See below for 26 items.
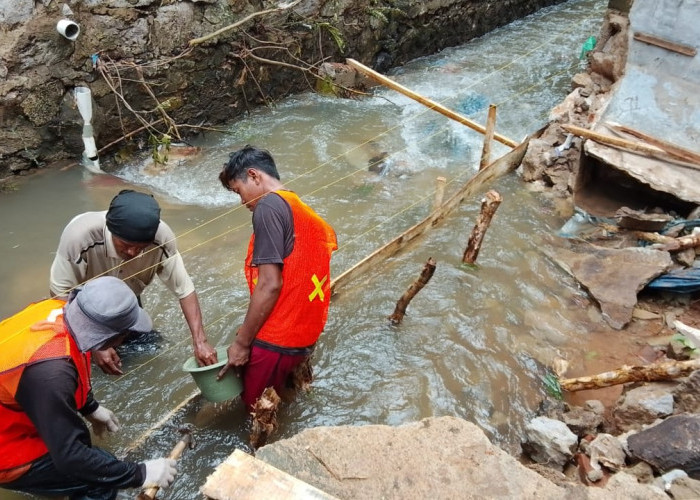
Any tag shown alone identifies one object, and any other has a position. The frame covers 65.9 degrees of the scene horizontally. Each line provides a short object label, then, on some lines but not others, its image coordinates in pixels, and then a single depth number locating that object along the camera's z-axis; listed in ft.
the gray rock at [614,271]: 17.85
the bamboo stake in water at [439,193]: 20.08
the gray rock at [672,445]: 9.84
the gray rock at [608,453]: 10.74
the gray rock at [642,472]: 10.12
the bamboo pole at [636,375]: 13.24
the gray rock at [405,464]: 7.86
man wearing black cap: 10.40
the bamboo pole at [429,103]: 24.08
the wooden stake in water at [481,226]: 18.10
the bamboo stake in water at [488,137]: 23.09
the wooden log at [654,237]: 19.85
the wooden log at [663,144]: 21.49
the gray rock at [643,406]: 12.44
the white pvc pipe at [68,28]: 22.54
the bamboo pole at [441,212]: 18.10
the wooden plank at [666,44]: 22.22
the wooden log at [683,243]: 19.35
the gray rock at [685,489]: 8.61
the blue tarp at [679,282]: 17.85
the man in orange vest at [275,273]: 10.03
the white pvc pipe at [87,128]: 23.22
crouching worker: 7.61
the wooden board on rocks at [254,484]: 6.67
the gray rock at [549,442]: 11.58
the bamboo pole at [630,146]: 21.72
